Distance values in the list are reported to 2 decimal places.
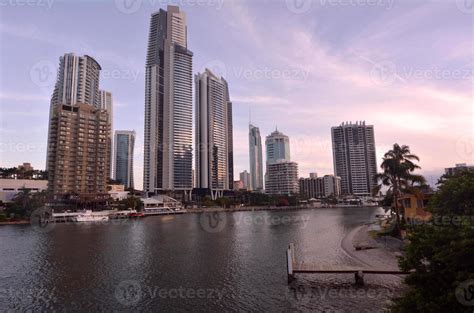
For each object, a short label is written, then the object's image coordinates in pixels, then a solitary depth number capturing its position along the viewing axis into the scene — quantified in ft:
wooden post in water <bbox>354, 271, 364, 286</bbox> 119.03
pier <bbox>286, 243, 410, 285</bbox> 120.67
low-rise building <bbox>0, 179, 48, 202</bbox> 561.02
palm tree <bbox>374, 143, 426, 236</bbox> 198.72
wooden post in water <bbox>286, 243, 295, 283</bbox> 126.12
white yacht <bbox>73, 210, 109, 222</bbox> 465.88
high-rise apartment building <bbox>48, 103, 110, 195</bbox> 571.28
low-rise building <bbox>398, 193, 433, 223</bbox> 189.29
